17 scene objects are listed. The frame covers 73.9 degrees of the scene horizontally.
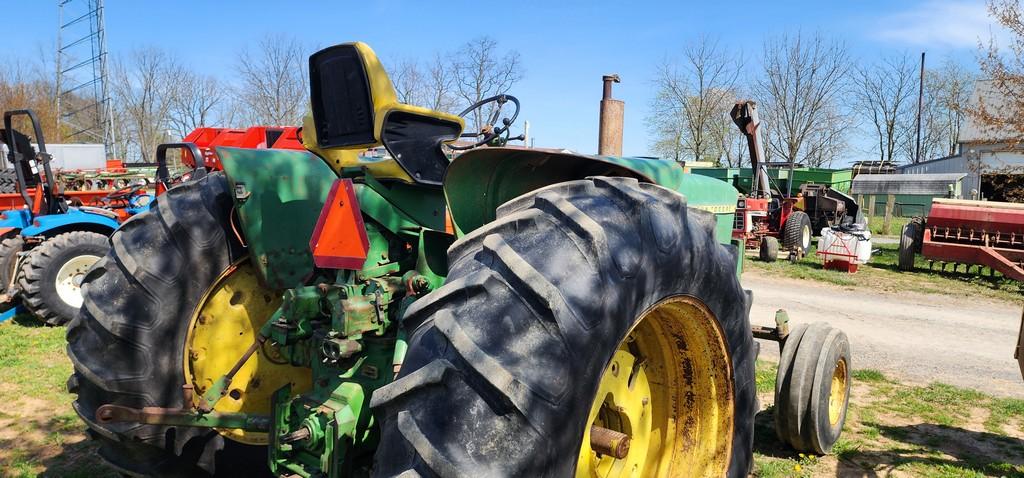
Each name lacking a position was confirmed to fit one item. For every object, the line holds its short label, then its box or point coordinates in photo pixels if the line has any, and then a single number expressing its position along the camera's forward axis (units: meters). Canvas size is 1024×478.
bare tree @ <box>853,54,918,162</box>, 43.41
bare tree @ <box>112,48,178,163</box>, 39.09
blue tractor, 7.55
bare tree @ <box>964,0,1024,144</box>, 13.05
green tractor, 1.59
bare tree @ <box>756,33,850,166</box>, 29.45
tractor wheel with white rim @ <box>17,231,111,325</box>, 7.49
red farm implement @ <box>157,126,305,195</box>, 11.24
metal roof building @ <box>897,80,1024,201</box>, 15.44
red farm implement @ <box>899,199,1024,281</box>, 10.91
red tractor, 14.37
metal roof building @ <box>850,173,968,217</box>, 27.77
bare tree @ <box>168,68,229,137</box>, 39.22
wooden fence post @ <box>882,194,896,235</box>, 20.77
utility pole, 40.97
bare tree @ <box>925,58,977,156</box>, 38.35
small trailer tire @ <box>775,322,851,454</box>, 3.81
